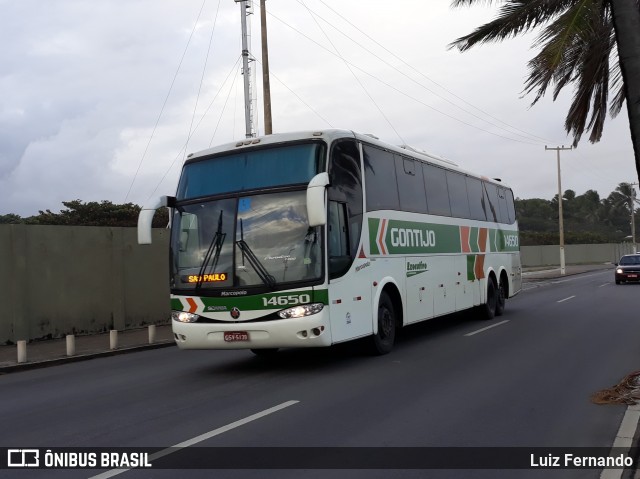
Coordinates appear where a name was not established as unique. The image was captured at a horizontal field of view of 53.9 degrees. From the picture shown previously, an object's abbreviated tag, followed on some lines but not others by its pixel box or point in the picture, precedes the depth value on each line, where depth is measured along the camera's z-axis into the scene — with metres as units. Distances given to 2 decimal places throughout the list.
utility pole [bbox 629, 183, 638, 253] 83.93
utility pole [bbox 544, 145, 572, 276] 44.53
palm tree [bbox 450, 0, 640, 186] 7.62
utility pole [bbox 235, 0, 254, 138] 20.05
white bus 9.10
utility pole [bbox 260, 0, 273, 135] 19.55
